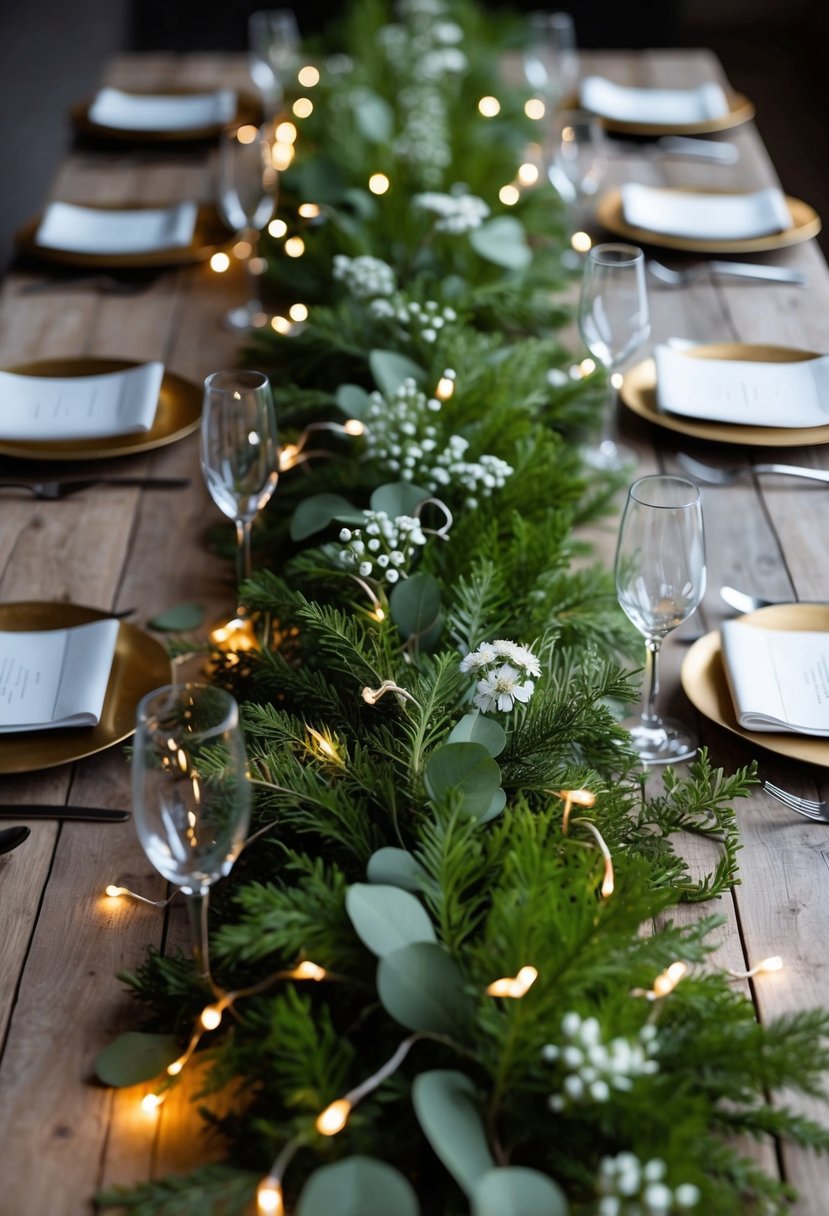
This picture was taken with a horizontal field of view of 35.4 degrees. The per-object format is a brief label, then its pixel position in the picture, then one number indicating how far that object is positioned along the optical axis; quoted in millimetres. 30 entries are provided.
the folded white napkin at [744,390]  1618
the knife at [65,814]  1058
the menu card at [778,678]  1120
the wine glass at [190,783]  759
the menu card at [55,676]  1134
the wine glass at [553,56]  2607
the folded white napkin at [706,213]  2154
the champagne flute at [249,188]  1881
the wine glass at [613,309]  1475
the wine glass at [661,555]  1026
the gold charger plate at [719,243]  2115
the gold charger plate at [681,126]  2633
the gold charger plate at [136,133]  2627
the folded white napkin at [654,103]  2688
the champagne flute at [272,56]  2645
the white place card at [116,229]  2141
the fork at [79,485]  1534
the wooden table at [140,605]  803
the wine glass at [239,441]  1174
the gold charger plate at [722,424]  1588
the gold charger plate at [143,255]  2100
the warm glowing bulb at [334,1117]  715
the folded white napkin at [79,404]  1619
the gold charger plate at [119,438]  1581
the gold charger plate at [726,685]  1102
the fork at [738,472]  1541
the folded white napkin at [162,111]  2666
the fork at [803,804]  1053
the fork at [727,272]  2051
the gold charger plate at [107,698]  1104
